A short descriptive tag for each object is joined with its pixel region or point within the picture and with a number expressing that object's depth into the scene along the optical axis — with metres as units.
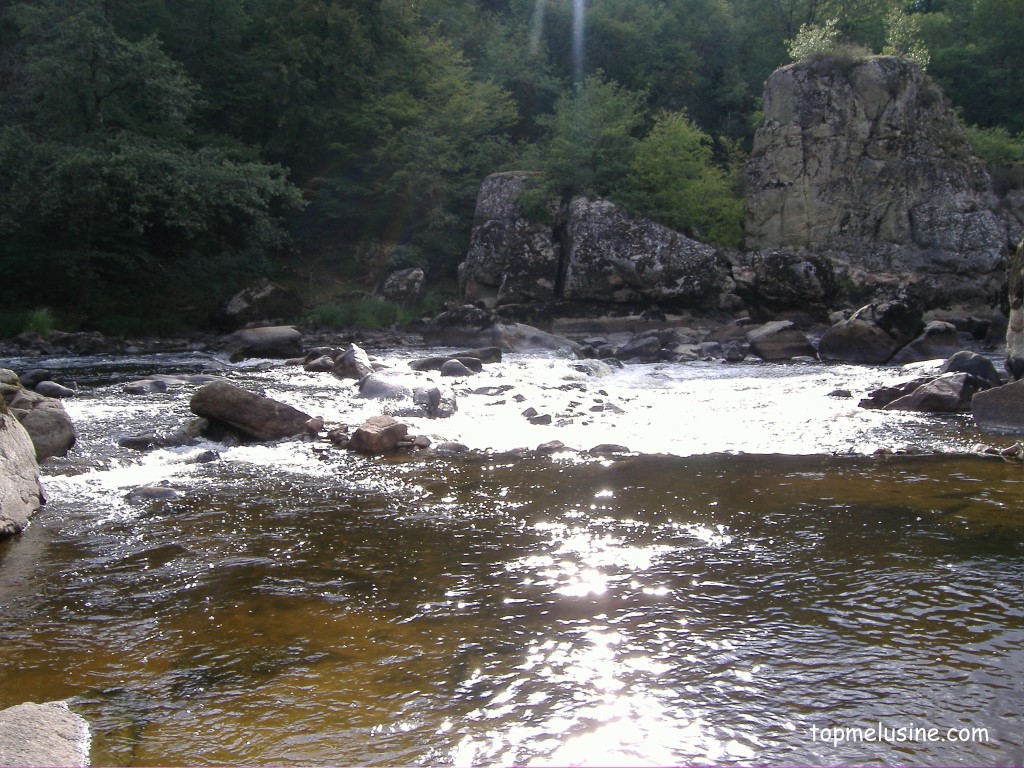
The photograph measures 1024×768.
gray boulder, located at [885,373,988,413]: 10.89
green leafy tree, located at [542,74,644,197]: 27.00
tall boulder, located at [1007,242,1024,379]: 11.40
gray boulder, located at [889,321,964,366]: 17.31
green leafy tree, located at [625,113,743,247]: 26.66
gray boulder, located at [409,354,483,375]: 15.19
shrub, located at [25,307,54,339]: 20.14
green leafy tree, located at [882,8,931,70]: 28.05
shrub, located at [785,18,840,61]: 27.48
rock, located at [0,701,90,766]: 3.01
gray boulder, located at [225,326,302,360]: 18.17
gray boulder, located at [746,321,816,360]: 18.47
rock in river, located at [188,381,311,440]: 9.32
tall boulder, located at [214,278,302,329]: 23.19
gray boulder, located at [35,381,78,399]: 11.13
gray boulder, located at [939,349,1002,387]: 11.83
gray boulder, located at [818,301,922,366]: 17.50
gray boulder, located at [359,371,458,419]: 11.03
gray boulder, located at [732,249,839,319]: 24.91
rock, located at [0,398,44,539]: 5.86
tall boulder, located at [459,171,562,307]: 26.08
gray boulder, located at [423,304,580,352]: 19.47
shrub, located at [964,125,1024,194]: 29.39
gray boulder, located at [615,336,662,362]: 18.80
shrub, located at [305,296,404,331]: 24.69
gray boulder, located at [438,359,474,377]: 14.50
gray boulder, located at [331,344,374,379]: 14.14
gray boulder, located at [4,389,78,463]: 8.07
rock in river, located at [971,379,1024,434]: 9.59
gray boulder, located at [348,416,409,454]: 8.81
